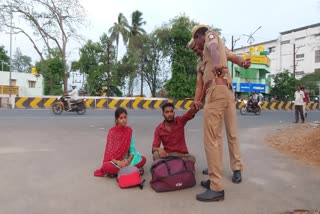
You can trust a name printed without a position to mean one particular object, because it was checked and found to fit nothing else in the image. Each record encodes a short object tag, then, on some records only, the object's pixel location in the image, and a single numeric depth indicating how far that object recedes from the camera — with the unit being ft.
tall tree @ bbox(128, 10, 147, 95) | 109.91
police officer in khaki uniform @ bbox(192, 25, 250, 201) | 8.61
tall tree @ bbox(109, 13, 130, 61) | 108.42
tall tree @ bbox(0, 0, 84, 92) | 36.19
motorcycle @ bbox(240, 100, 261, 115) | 45.65
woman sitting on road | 10.11
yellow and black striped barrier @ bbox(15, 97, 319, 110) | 49.58
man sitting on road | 10.50
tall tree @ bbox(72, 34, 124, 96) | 90.53
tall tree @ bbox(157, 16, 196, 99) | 71.31
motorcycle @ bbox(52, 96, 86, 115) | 37.71
